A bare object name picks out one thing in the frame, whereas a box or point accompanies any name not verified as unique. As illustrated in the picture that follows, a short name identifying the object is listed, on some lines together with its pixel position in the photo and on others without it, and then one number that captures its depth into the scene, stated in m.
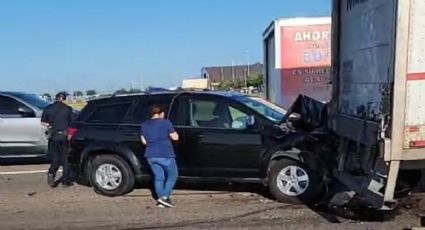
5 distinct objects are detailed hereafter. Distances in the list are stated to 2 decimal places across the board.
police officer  12.39
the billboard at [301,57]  16.20
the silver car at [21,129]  15.40
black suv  10.42
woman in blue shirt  10.39
